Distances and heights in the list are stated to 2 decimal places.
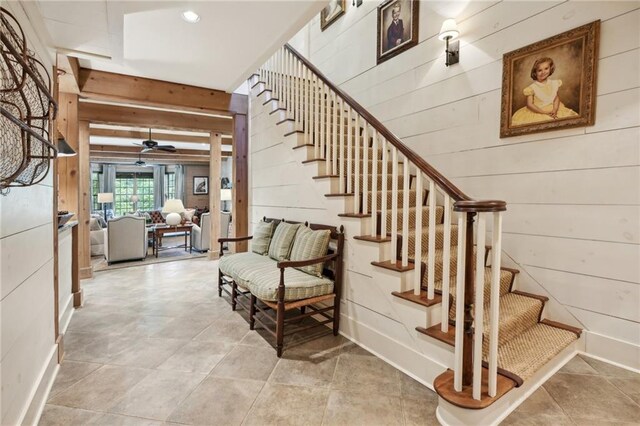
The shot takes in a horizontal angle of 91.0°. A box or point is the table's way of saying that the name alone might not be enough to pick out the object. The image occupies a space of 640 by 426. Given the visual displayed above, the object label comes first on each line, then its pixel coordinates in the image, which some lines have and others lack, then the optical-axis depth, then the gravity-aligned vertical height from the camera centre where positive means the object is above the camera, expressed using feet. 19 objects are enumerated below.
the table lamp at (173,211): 20.24 -0.73
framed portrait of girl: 7.07 +2.98
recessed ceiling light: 7.81 +4.67
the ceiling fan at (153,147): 20.49 +3.57
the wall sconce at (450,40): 9.26 +5.04
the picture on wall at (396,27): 10.94 +6.43
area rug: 16.83 -3.58
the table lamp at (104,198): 31.89 +0.06
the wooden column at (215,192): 18.89 +0.51
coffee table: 20.08 -2.08
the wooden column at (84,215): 13.94 -0.77
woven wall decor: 3.27 +0.87
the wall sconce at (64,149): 8.63 +1.36
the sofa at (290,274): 7.93 -2.06
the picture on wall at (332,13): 14.17 +8.80
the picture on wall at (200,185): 41.83 +2.01
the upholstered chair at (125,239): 17.06 -2.22
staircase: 5.13 -1.29
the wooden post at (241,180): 16.12 +1.07
